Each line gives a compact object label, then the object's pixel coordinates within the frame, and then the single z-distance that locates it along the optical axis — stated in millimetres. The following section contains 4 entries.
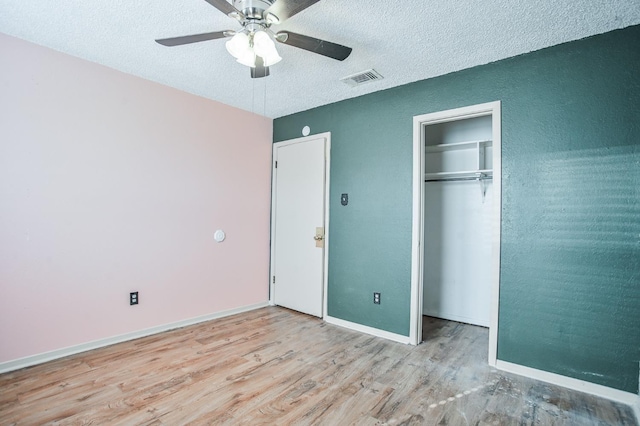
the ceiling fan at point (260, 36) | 1610
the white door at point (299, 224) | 3719
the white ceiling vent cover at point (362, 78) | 2801
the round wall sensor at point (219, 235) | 3621
